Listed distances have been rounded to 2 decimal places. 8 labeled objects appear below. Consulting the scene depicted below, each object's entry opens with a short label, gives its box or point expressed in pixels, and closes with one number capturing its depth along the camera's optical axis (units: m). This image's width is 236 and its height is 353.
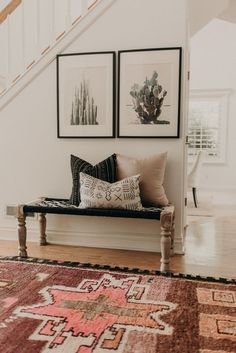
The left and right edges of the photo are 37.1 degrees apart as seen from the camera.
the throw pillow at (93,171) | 3.17
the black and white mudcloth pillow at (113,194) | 2.92
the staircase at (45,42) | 3.30
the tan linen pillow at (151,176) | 3.11
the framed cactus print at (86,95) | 3.34
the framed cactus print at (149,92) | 3.19
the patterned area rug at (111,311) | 1.71
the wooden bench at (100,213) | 2.71
